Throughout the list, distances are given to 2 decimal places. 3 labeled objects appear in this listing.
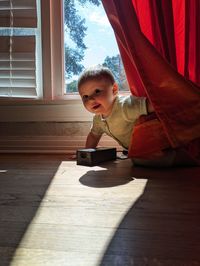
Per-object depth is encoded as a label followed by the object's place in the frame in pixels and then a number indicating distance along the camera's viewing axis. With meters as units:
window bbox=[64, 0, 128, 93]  1.88
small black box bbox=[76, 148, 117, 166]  1.42
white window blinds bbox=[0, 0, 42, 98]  1.86
